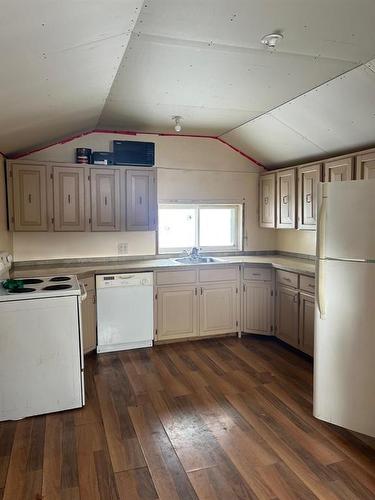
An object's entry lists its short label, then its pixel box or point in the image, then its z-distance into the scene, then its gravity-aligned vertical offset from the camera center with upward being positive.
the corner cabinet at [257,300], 4.26 -0.80
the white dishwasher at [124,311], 3.85 -0.83
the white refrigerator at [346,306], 2.24 -0.48
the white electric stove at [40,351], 2.61 -0.86
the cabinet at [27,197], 3.72 +0.39
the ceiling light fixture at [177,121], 3.78 +1.19
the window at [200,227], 4.68 +0.08
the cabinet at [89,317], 3.71 -0.85
